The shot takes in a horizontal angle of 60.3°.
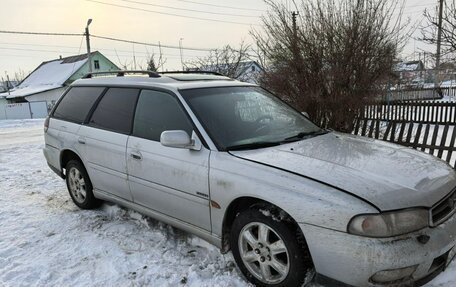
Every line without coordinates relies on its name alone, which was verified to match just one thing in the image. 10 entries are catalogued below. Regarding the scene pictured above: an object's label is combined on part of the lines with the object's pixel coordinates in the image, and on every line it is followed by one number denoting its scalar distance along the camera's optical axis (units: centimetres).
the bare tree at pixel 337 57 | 701
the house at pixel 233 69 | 1822
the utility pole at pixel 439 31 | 833
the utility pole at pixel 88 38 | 2819
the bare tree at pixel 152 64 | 2766
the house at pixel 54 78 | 4178
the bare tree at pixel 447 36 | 795
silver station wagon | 258
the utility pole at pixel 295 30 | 734
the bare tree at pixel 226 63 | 1872
